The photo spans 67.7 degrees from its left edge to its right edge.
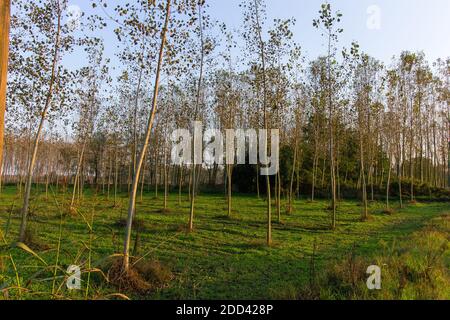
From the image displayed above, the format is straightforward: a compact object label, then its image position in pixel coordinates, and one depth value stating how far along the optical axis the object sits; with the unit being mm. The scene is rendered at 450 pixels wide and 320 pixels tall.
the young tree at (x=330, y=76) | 15039
